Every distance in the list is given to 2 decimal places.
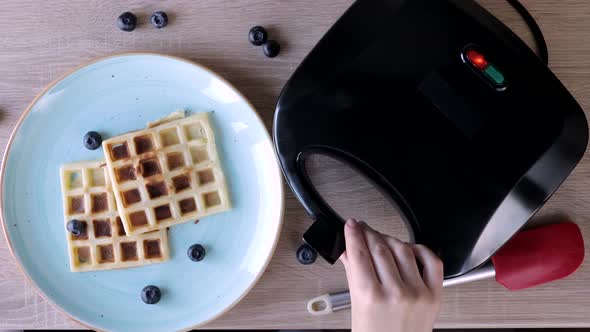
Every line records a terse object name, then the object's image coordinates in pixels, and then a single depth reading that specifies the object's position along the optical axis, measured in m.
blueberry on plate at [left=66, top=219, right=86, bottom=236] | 0.87
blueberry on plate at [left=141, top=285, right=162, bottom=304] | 0.87
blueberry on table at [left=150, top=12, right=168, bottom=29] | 0.87
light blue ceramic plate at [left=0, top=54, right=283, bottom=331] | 0.87
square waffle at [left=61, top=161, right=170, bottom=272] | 0.88
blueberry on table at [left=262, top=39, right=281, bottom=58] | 0.87
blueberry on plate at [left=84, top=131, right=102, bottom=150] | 0.87
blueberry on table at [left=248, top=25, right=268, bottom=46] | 0.86
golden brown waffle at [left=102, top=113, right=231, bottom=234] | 0.87
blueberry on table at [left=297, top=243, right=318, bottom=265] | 0.87
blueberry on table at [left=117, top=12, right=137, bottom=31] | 0.87
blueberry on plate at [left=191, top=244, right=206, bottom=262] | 0.87
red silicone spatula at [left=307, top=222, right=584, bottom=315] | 0.85
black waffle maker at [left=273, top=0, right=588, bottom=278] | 0.74
